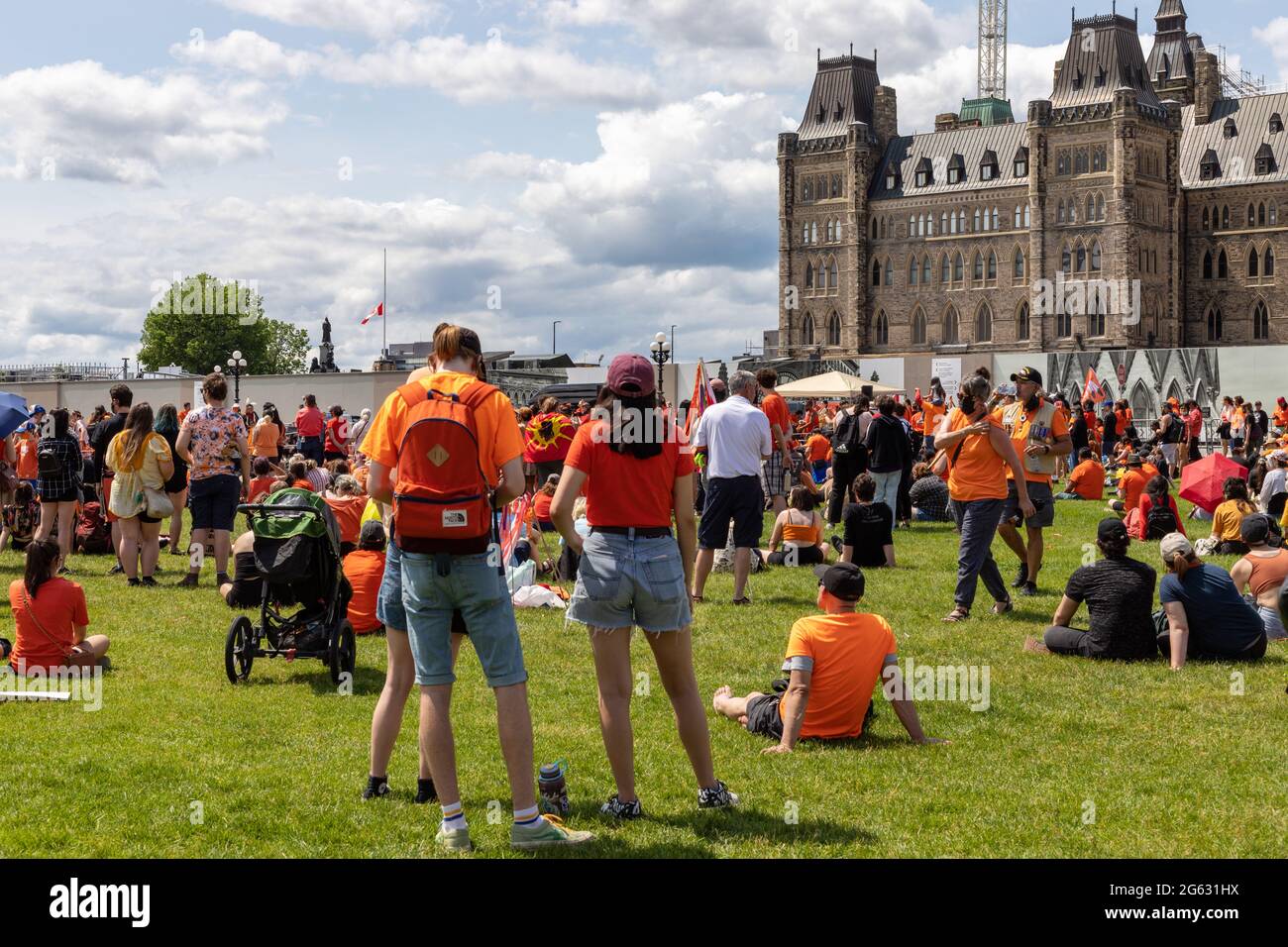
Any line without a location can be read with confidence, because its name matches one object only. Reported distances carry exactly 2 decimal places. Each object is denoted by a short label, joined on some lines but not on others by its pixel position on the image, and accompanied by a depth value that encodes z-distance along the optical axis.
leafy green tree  104.25
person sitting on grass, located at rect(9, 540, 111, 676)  9.39
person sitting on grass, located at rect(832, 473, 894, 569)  14.66
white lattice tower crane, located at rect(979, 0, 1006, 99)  109.56
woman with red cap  6.17
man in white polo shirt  12.49
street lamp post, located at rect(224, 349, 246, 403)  46.41
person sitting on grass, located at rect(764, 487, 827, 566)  14.59
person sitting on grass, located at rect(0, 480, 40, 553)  15.58
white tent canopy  31.38
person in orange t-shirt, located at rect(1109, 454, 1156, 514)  19.30
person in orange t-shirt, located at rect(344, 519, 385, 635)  11.11
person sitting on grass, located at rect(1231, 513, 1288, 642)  11.09
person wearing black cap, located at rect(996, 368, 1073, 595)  12.80
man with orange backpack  5.71
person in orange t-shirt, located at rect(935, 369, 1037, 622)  11.63
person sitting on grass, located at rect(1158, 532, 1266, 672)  10.15
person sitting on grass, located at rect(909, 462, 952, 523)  20.28
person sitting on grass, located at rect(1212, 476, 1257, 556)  14.88
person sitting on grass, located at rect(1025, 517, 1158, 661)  10.05
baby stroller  9.55
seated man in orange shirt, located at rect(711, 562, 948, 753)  7.70
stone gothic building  88.31
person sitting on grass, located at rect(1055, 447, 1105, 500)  22.67
